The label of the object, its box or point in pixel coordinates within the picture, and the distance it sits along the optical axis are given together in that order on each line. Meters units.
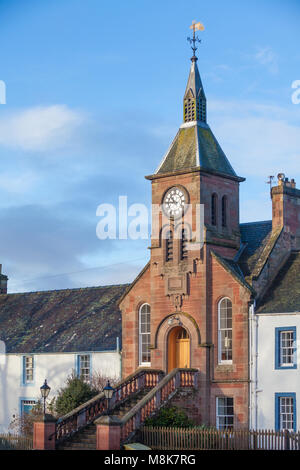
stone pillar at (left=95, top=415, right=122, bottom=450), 39.19
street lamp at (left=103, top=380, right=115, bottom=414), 39.31
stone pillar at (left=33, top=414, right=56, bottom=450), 40.84
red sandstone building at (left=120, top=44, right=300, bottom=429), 44.16
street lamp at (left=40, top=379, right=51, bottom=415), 41.78
